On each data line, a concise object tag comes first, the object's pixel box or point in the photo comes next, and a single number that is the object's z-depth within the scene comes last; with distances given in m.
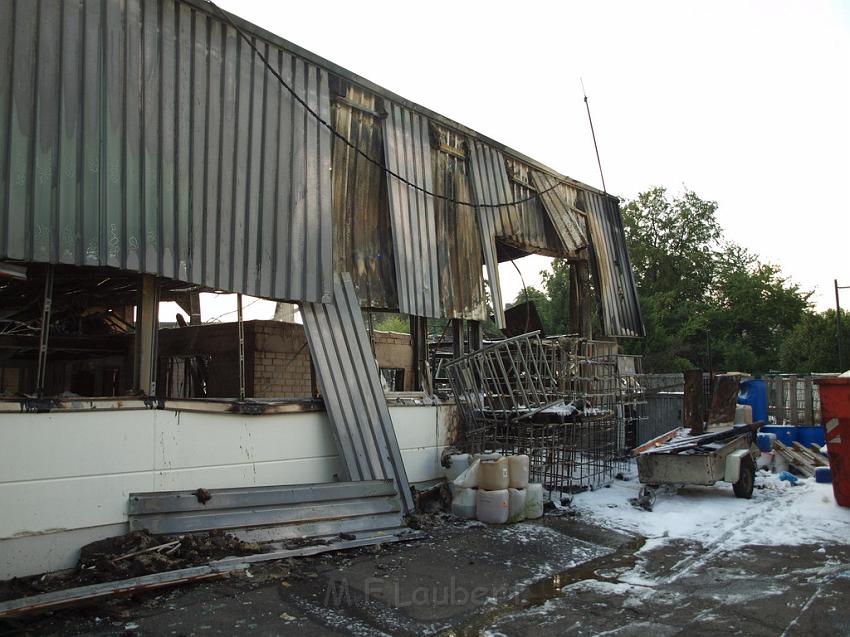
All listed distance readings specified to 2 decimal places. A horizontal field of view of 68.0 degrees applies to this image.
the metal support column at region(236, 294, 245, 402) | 6.93
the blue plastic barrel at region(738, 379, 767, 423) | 13.75
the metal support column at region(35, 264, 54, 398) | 5.58
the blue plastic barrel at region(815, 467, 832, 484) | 10.02
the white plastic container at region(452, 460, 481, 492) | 7.77
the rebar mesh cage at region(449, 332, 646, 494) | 8.38
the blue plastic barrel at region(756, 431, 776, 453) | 12.01
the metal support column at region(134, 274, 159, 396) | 6.10
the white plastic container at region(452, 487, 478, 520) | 7.71
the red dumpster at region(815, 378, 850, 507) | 8.15
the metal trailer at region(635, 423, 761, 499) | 8.80
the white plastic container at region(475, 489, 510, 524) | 7.48
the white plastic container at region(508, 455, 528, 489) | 7.67
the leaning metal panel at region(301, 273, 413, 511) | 7.30
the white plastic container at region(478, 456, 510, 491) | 7.55
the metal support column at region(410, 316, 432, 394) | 8.98
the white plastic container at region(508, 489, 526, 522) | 7.61
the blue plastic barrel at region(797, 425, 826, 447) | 13.40
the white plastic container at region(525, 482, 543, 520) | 7.78
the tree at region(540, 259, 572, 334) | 25.53
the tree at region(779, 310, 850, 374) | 34.00
